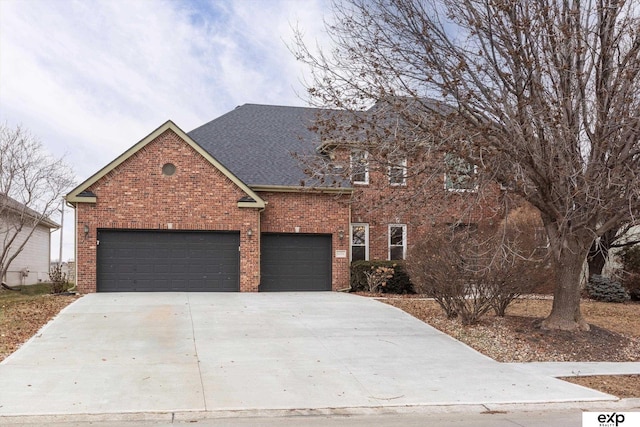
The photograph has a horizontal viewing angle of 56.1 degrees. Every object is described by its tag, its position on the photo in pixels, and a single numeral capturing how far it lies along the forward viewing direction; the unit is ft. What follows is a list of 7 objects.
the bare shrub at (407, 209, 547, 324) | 41.50
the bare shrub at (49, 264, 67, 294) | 62.85
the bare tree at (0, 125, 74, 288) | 71.97
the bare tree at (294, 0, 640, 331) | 34.35
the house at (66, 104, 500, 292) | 62.39
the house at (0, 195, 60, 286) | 78.79
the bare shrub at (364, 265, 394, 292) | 65.31
